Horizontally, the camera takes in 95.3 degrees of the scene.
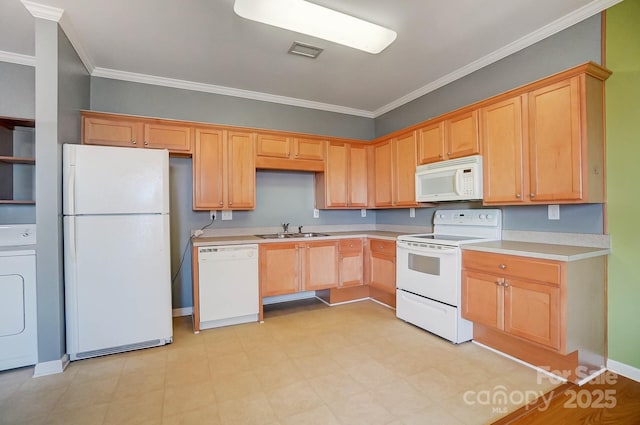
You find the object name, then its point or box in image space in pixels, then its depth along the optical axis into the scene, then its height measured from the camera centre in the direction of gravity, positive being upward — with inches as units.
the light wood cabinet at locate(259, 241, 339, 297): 128.0 -24.7
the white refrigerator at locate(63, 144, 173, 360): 92.0 -11.6
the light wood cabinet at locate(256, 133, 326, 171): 137.6 +30.0
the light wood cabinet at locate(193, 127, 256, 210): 126.1 +19.6
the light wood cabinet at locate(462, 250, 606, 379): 76.8 -27.8
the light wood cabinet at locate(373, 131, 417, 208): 137.4 +20.6
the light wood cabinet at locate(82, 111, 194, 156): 110.6 +32.9
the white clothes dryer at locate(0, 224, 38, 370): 86.5 -27.7
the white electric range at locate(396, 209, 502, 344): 102.1 -22.4
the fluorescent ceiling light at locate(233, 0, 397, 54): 76.5 +54.7
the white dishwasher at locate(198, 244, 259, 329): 115.9 -29.0
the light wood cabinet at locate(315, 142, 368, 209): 153.9 +18.7
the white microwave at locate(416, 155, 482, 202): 107.9 +12.7
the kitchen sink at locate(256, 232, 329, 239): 137.0 -11.2
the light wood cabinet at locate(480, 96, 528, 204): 95.4 +20.4
